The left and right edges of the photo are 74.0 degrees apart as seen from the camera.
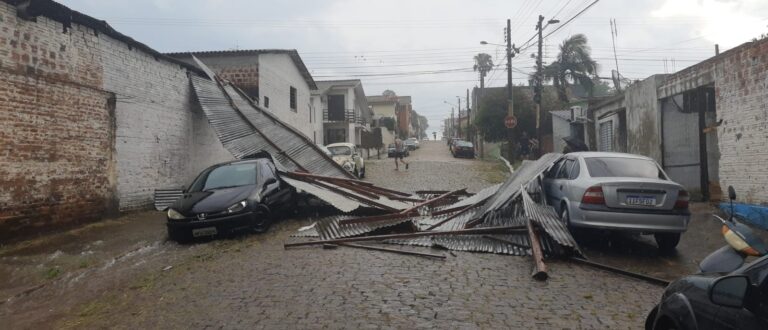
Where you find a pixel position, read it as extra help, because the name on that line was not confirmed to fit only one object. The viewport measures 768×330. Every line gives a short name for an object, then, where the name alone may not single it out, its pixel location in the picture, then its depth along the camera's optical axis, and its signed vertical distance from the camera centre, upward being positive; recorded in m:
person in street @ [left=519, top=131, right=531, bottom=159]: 30.89 +1.33
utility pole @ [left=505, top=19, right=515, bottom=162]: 27.39 +5.48
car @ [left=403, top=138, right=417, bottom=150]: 53.95 +2.87
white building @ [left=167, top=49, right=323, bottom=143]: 21.95 +4.56
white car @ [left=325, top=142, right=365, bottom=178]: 19.86 +0.59
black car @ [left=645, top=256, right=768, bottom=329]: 2.32 -0.69
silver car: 7.27 -0.53
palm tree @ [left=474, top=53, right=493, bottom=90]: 61.53 +13.47
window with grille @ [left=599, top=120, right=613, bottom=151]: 18.56 +1.20
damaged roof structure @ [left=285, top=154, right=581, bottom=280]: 7.28 -0.96
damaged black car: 8.84 -0.51
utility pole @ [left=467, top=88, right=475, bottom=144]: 55.02 +4.30
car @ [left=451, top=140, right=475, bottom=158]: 38.75 +1.51
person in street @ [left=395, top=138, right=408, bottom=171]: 25.92 +1.11
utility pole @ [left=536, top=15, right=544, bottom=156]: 25.11 +4.67
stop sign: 24.73 +2.29
